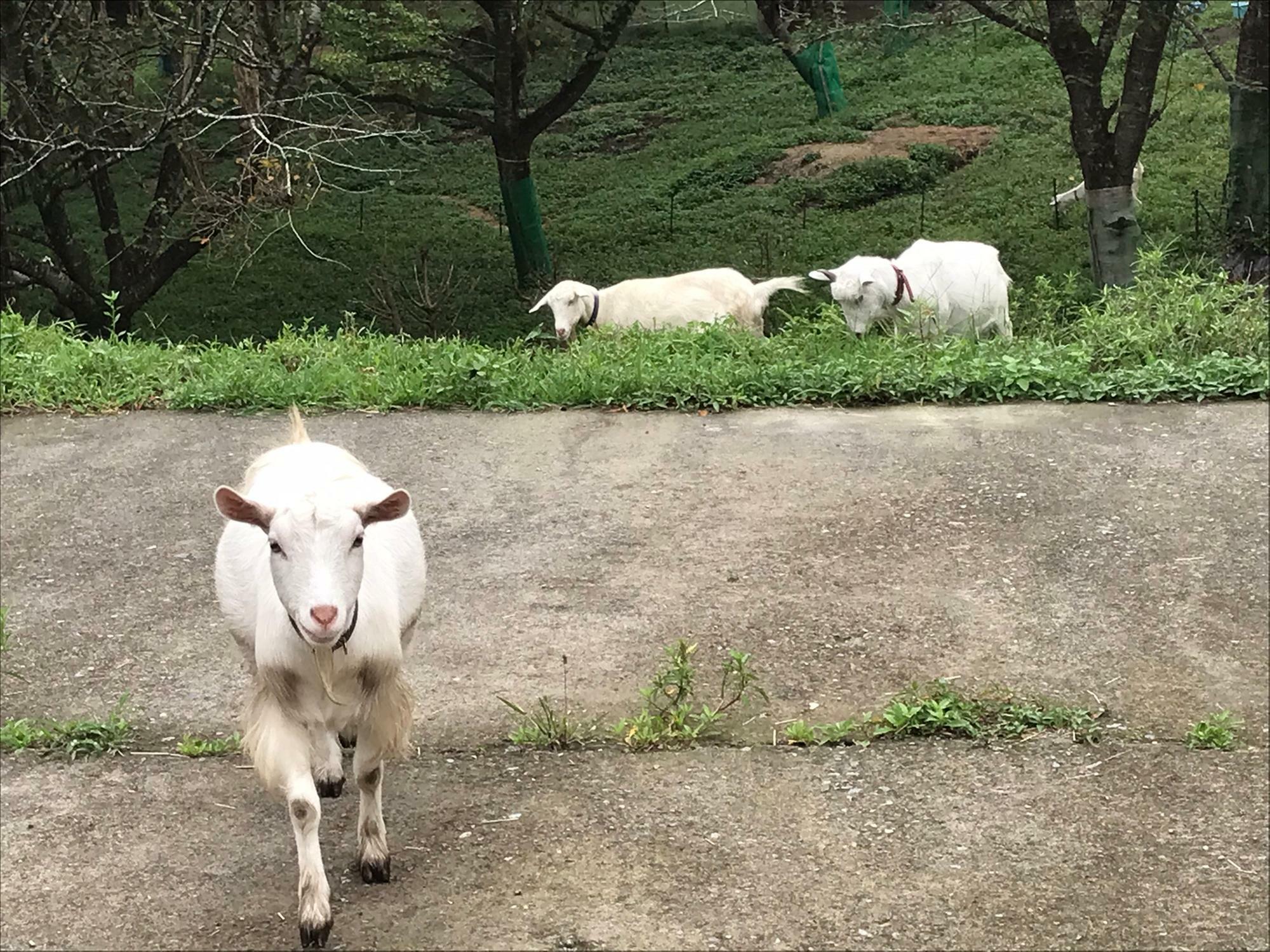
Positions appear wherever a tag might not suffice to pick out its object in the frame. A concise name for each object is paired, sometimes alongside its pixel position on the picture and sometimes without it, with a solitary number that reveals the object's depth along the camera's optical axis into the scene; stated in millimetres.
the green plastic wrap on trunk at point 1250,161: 12492
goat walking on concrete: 3145
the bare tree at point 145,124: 11508
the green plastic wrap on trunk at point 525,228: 16578
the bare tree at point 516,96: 15891
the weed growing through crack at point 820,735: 4332
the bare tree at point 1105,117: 11398
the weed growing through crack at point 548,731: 4332
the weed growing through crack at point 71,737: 4438
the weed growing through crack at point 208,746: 4379
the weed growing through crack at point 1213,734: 4258
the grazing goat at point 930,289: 9383
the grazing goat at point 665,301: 10711
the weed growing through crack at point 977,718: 4367
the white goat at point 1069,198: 16438
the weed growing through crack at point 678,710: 4332
